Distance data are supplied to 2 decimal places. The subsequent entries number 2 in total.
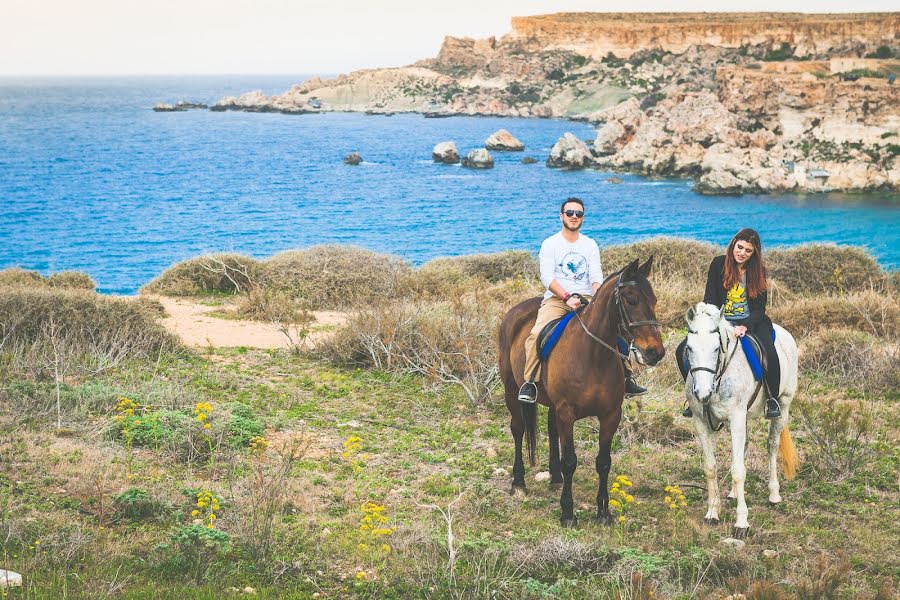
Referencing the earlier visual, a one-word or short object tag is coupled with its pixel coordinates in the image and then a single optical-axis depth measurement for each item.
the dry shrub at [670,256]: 21.09
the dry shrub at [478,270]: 19.89
